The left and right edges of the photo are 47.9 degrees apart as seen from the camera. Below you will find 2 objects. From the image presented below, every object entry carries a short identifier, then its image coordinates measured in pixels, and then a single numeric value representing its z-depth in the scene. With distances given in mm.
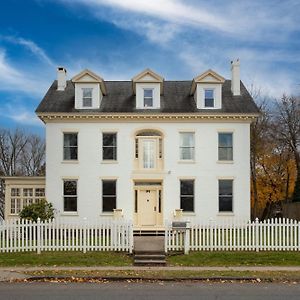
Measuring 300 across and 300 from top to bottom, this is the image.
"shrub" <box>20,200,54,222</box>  17972
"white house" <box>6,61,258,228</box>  19646
